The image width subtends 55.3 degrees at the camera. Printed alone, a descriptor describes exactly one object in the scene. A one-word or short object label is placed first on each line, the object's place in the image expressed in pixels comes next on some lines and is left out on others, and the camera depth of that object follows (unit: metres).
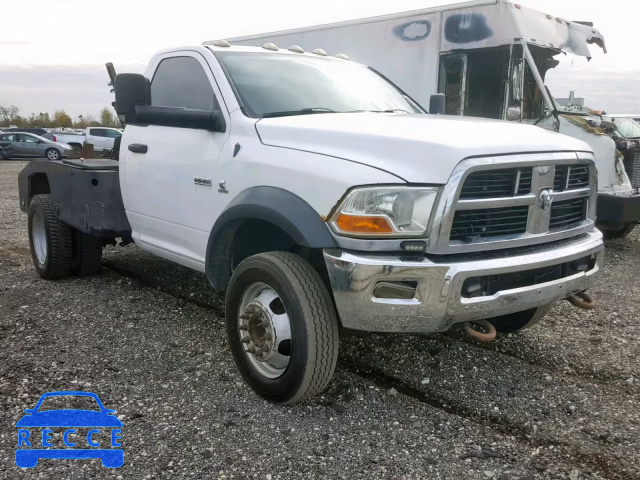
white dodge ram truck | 2.85
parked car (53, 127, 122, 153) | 29.12
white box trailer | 7.45
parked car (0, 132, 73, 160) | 27.83
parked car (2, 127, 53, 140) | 35.92
